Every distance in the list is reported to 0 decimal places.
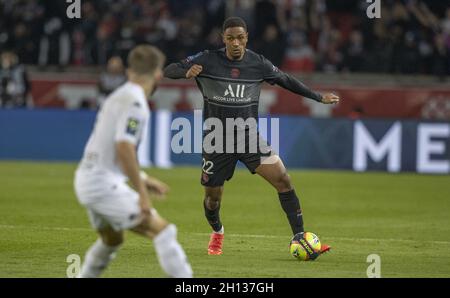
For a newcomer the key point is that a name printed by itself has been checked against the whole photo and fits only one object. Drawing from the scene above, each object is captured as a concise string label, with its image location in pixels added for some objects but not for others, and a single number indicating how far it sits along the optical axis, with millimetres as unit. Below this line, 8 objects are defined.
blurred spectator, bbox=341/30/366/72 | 25516
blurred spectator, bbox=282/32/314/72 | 25953
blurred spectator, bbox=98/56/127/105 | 25078
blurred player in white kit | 7824
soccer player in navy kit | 11242
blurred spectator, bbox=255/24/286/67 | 25234
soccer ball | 10930
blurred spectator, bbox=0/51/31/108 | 25391
